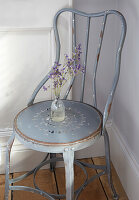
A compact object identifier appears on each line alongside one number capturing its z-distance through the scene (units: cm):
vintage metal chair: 138
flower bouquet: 150
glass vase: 154
